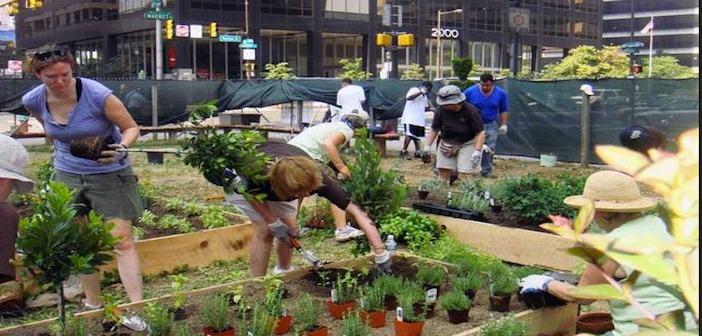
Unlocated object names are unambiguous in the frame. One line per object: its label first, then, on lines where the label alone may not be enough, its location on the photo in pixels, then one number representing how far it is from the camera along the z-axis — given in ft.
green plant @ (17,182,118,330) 10.84
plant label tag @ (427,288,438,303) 13.98
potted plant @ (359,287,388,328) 13.62
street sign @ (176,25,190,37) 114.83
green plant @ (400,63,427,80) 99.62
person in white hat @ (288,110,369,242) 20.07
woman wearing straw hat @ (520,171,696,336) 8.09
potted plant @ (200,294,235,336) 12.62
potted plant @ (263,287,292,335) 13.03
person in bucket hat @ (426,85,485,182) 27.58
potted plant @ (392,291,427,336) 12.85
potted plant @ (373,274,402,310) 14.26
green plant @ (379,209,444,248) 20.18
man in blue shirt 34.76
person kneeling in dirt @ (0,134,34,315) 10.47
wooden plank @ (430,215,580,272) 18.61
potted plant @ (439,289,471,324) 13.56
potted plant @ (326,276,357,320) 14.01
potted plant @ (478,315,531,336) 11.55
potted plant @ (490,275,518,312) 14.07
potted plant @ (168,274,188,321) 13.17
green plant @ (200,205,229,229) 21.54
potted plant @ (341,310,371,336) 12.25
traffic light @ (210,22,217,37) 108.00
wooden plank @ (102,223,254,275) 18.76
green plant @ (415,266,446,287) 15.11
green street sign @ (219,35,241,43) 117.80
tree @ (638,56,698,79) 121.41
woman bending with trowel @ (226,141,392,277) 14.10
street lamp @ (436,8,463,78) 168.96
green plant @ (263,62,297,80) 74.64
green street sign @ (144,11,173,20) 85.37
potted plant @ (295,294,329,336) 12.74
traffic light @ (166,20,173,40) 102.90
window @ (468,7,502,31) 187.83
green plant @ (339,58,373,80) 68.82
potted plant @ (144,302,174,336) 12.55
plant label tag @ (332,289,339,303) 14.12
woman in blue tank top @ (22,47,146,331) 13.38
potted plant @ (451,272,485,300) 14.74
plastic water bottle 17.49
